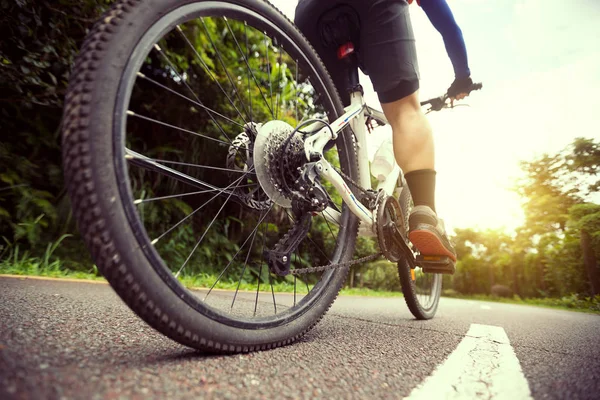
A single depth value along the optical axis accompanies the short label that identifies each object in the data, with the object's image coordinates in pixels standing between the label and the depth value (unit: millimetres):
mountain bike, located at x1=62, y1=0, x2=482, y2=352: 728
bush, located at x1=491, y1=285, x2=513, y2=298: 17125
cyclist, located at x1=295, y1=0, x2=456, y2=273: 1558
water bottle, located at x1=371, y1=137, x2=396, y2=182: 2025
